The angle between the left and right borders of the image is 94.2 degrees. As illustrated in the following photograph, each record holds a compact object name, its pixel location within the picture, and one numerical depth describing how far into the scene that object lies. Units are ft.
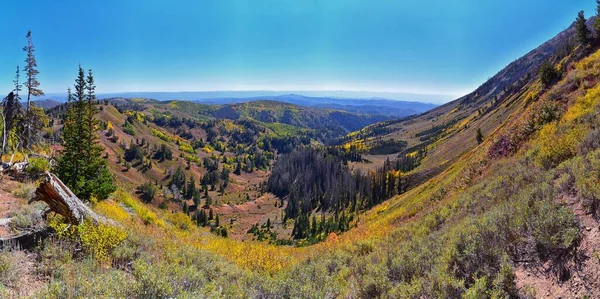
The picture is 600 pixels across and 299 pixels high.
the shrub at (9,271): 21.18
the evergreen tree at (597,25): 137.06
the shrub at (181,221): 75.62
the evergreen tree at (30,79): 83.92
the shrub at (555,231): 21.06
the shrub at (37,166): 63.82
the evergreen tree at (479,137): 274.73
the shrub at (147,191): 473.67
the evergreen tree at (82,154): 72.13
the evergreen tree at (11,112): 79.80
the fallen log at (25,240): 27.14
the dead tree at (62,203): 34.12
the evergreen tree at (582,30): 164.32
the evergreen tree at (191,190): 590.59
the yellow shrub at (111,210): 50.02
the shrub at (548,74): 136.87
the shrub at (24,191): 48.70
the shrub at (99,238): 28.94
